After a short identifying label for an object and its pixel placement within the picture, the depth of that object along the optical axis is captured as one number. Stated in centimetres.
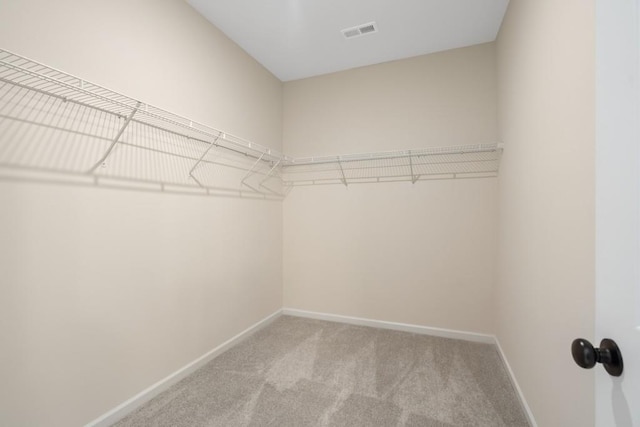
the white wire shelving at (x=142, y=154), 120
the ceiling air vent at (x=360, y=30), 224
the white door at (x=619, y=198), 56
